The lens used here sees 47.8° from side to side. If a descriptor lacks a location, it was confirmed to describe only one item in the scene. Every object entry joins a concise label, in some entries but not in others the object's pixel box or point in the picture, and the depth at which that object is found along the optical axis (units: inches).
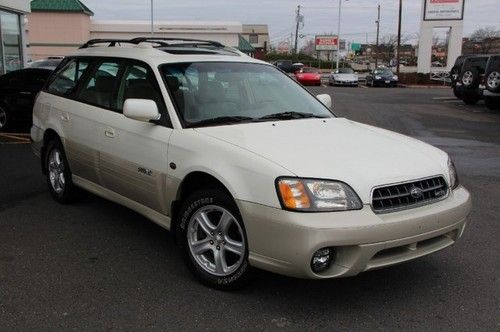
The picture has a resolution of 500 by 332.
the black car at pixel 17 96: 447.5
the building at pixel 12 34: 646.5
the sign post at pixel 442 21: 1614.2
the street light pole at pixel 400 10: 1932.8
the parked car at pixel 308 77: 1497.3
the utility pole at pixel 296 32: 3240.2
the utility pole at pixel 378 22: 3265.3
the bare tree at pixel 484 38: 2918.3
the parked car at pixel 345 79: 1497.3
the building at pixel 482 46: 2918.3
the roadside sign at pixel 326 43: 3166.8
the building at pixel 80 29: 1913.1
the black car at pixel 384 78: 1502.2
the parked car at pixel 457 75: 837.2
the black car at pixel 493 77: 668.1
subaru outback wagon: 133.0
